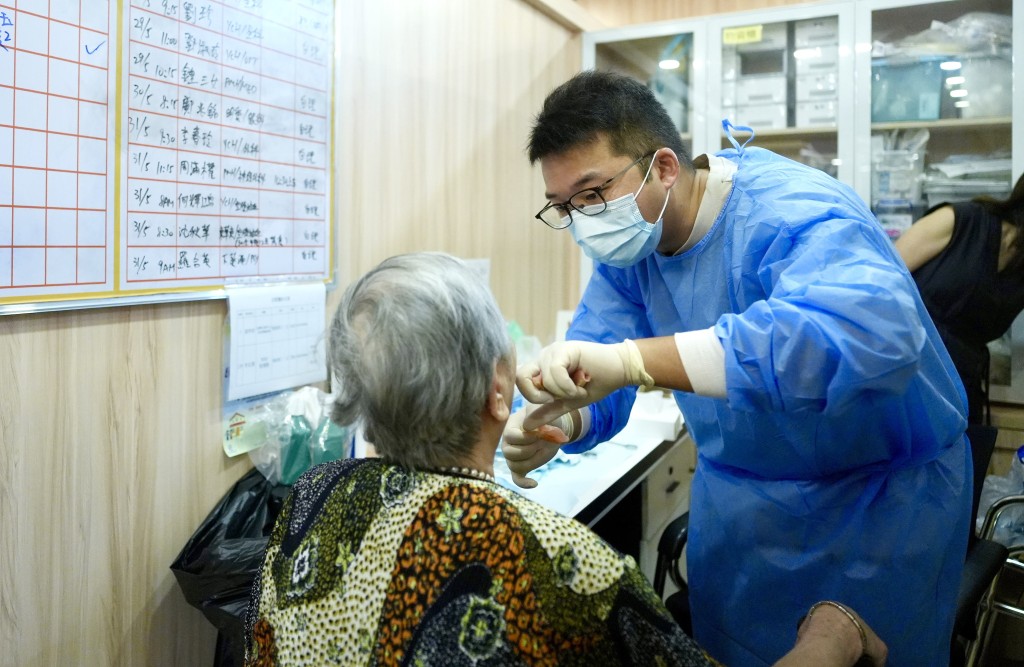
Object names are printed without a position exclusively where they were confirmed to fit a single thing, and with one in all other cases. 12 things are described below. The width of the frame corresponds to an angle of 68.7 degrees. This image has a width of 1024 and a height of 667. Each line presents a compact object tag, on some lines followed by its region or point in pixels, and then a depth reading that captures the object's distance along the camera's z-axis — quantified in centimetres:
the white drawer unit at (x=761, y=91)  297
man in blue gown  105
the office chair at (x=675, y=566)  163
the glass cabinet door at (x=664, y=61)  304
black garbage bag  133
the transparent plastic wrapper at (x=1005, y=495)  218
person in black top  238
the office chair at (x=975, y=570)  138
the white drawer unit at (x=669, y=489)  218
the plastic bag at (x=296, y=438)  160
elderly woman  79
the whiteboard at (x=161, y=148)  118
